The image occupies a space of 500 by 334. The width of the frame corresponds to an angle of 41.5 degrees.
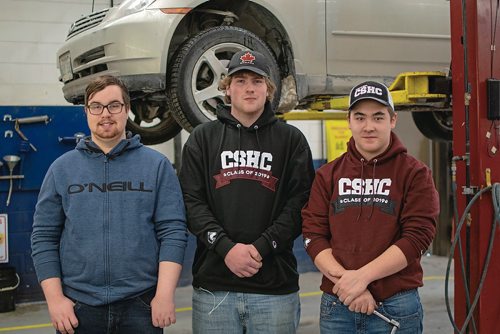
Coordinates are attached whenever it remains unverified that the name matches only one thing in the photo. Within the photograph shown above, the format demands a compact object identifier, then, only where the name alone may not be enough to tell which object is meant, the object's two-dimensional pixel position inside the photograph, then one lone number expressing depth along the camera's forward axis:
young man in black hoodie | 2.43
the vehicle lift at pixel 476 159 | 2.78
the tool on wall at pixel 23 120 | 6.43
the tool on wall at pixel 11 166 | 6.37
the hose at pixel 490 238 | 2.71
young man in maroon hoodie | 2.24
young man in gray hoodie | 2.25
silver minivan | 3.99
